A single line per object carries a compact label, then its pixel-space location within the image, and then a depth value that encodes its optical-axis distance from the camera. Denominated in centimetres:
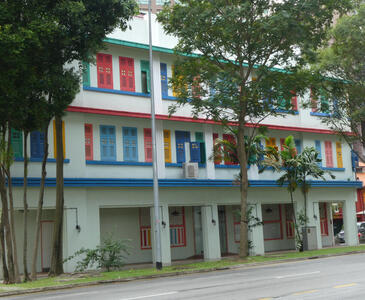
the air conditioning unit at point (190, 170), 2769
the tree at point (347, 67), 2927
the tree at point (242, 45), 2206
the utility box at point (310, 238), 3120
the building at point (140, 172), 2434
